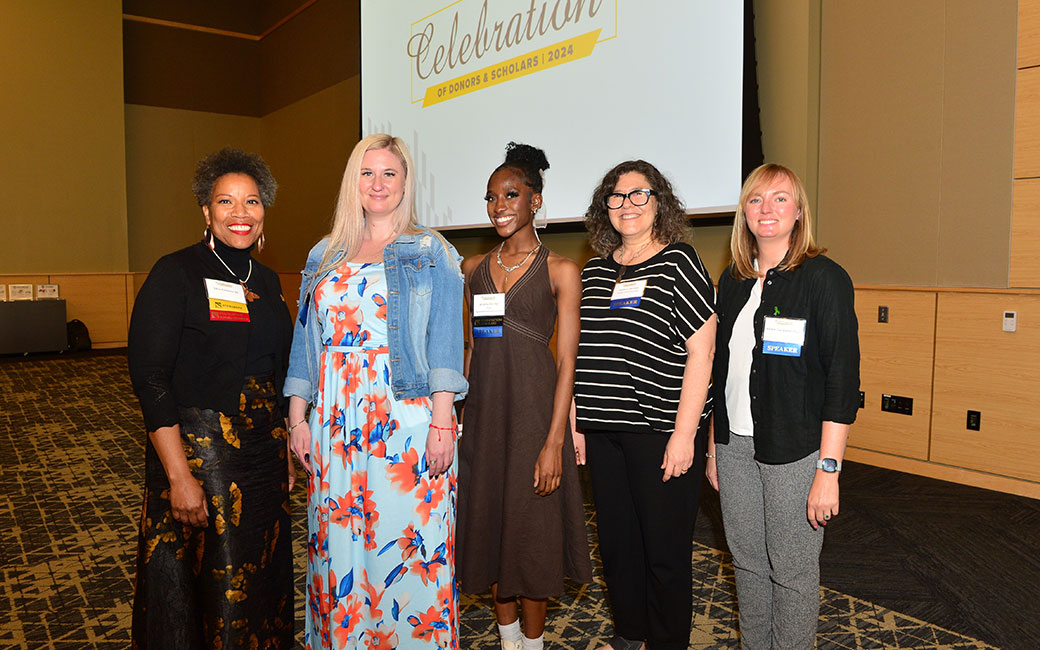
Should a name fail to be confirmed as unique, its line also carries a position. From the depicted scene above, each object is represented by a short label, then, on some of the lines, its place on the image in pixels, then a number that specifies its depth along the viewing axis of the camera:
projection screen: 4.33
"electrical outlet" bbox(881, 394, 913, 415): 4.16
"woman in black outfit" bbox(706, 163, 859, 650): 1.70
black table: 9.02
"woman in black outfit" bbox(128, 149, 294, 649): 1.67
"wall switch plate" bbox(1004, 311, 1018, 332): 3.71
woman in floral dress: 1.76
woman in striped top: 1.88
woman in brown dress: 2.01
